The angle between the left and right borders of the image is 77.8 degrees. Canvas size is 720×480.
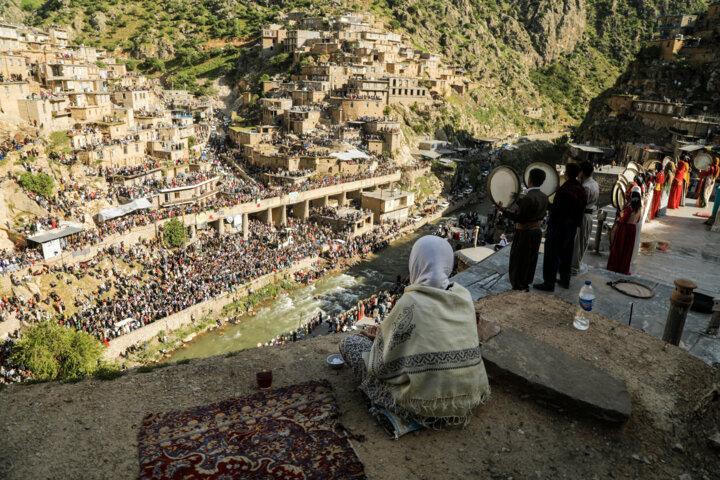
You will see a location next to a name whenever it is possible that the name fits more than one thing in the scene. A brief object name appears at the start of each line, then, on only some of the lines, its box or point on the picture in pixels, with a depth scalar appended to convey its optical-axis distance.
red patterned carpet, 3.62
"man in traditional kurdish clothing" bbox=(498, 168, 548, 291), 6.23
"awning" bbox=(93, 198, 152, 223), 24.59
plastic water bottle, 5.58
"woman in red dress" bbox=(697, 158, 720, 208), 13.50
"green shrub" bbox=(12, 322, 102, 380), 15.02
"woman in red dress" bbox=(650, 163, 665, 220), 11.19
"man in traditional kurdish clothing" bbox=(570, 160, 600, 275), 7.03
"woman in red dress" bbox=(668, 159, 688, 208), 13.05
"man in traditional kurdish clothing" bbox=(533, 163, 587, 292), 6.54
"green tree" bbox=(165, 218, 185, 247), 25.25
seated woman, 3.61
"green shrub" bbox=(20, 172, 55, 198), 22.52
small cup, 5.30
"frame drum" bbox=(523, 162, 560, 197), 6.66
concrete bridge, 28.68
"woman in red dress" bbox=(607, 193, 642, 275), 7.71
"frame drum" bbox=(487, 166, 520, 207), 6.39
